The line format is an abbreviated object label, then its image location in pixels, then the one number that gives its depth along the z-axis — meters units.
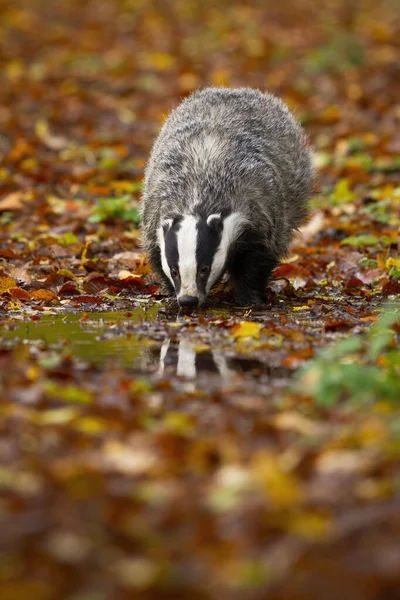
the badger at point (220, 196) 12.79
